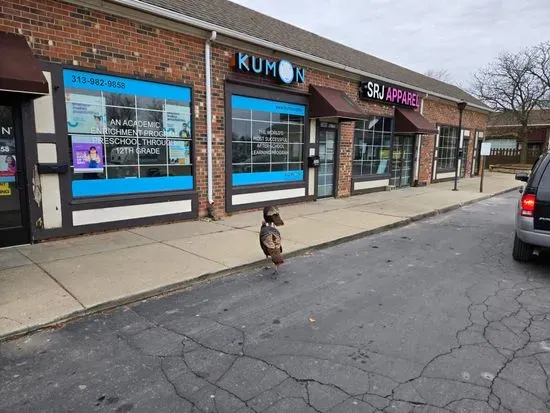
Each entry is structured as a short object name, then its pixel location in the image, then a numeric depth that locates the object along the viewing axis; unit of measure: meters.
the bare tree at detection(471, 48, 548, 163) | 30.72
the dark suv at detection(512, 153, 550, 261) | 5.64
